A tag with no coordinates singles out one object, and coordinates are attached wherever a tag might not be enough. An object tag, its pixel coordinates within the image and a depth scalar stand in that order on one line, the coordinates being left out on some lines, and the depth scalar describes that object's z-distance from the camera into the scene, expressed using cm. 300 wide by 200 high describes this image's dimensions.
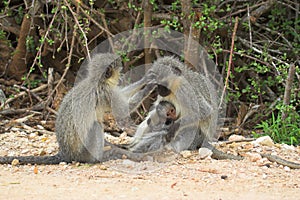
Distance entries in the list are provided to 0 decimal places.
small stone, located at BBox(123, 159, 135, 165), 1138
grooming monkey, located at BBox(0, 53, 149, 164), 1152
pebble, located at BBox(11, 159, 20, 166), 1130
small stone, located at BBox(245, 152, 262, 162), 1184
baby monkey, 1275
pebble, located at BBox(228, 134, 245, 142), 1402
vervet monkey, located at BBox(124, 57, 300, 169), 1280
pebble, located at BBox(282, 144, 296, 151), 1304
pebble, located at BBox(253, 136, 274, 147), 1322
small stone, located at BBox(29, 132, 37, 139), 1405
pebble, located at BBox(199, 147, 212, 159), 1201
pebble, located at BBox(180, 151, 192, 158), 1209
